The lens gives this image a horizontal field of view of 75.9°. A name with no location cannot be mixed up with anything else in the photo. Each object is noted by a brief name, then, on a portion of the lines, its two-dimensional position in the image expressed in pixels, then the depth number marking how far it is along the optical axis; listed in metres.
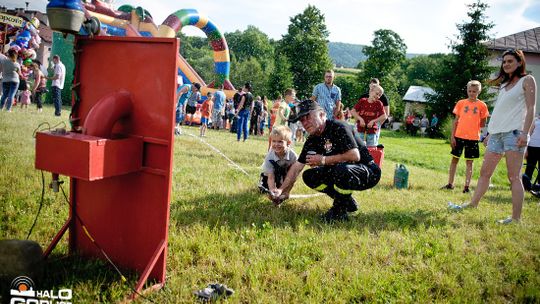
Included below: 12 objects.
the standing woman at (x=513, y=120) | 4.39
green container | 6.67
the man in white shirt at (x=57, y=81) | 12.39
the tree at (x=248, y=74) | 67.88
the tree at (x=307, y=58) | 54.28
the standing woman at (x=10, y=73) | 10.89
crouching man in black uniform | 3.93
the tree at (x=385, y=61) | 59.88
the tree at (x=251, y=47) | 97.44
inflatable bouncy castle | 17.02
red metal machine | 2.21
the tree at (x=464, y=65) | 29.45
